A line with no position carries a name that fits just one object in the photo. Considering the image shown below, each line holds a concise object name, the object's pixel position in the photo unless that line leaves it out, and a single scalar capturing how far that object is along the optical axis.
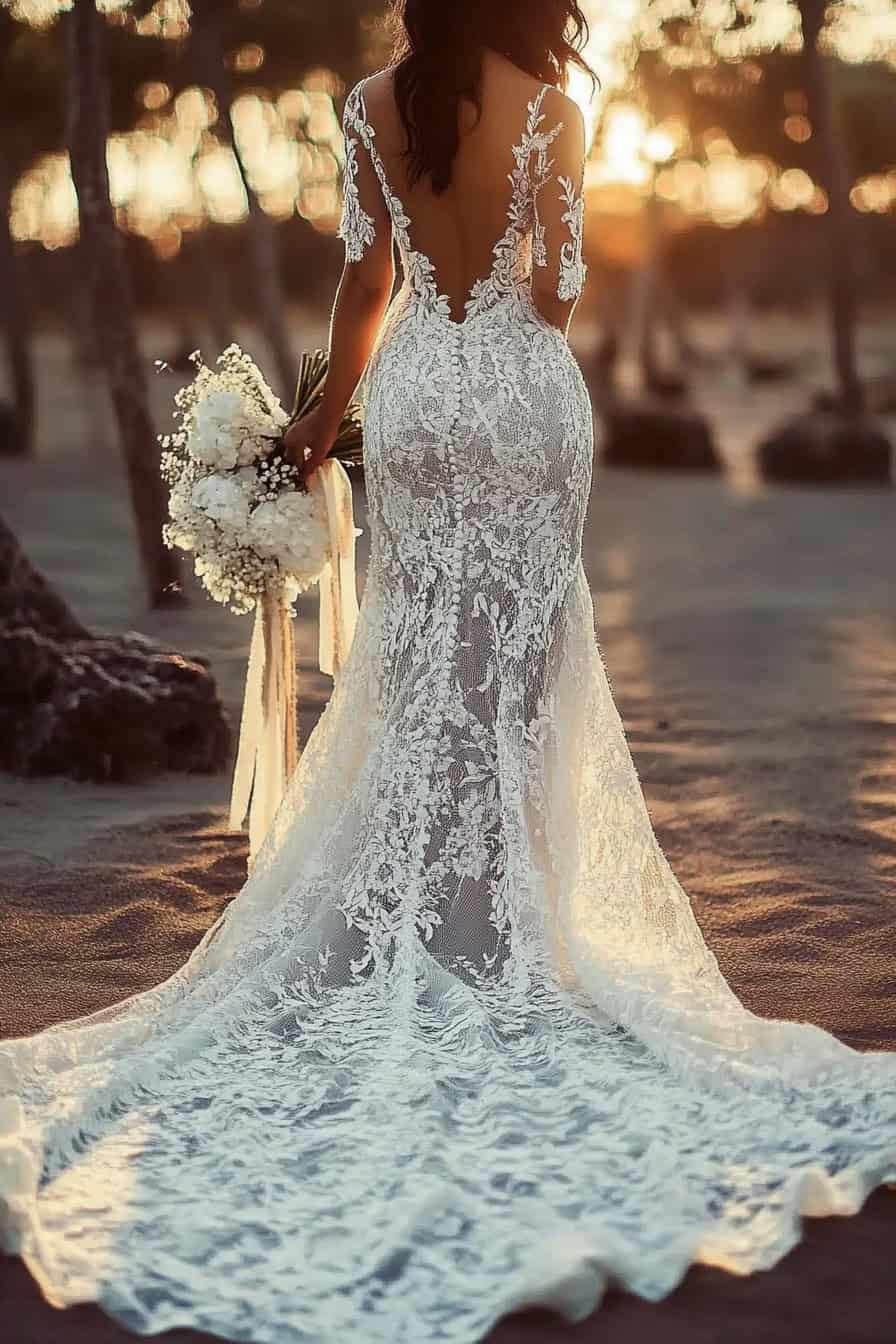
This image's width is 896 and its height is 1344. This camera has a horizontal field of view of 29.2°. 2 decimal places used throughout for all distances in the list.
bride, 2.85
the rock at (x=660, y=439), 21.75
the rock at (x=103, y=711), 6.44
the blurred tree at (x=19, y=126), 22.08
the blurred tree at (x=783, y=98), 19.34
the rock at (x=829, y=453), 19.55
